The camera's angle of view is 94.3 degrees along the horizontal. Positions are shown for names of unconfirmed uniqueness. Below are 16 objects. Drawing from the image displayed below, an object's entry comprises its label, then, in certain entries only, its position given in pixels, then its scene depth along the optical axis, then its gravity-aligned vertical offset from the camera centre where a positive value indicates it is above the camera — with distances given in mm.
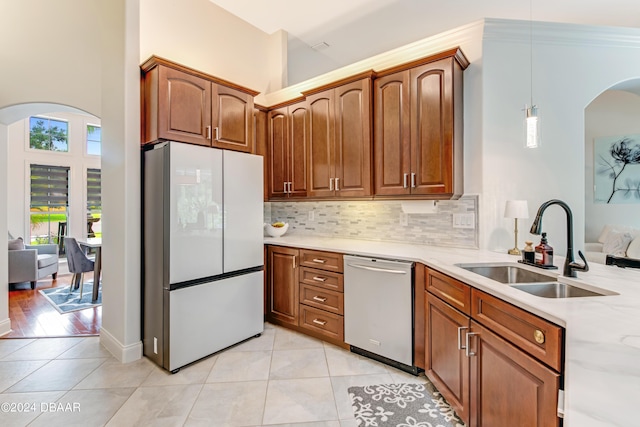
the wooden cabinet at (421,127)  2326 +689
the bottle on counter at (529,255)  1844 -279
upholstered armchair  4395 -830
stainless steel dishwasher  2201 -784
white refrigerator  2262 -326
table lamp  2152 +2
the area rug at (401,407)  1746 -1244
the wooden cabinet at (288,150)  3240 +688
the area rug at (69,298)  3809 -1233
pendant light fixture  1860 +527
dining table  3857 -718
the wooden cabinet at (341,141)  2721 +677
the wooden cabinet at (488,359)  1093 -692
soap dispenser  1728 -255
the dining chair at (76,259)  4127 -692
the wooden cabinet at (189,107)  2357 +887
